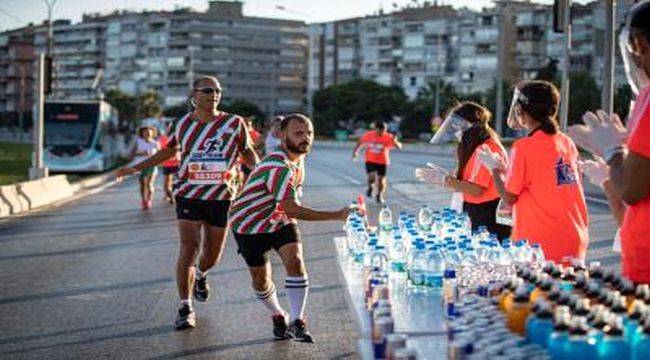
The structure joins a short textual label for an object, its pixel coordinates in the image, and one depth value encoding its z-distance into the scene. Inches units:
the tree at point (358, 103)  6181.1
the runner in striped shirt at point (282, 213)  331.0
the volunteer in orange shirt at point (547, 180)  275.9
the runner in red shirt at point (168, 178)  1032.8
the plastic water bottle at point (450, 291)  202.7
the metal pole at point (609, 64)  1031.0
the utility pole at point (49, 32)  1960.4
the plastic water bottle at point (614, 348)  144.2
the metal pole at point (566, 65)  1004.6
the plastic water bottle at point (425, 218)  345.7
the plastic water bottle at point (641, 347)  142.9
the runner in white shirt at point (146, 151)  987.9
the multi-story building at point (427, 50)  7500.0
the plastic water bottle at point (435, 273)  243.0
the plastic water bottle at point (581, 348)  144.3
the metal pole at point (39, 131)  1261.1
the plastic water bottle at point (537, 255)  243.3
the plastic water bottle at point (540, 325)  155.9
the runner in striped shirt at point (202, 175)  382.0
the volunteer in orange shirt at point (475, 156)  371.9
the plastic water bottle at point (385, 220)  338.1
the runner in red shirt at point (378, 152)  1069.1
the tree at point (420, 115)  5880.9
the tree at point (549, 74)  4598.9
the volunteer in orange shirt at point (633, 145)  172.7
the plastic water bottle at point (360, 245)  292.0
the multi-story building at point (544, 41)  6441.9
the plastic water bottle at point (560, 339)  145.9
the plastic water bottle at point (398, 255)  265.6
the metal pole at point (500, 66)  2272.1
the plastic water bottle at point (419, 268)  244.9
